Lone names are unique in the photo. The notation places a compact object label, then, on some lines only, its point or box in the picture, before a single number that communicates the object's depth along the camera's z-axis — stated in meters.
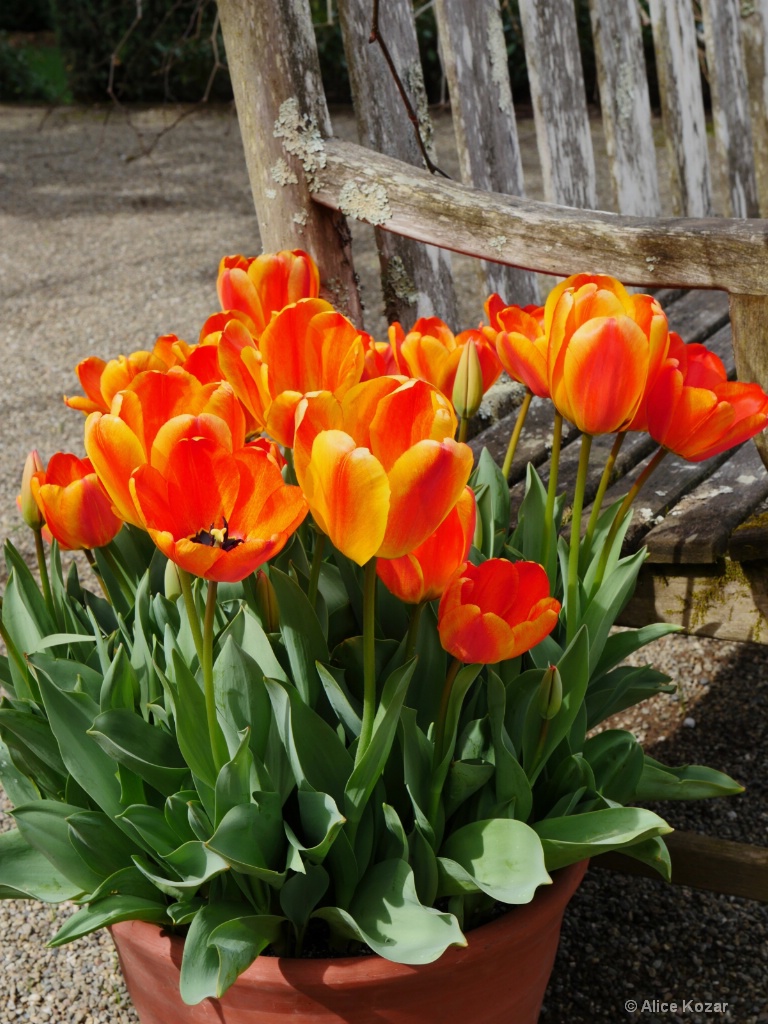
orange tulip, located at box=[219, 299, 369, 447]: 1.54
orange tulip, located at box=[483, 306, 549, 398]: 1.60
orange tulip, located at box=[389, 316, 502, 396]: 1.67
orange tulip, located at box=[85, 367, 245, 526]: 1.44
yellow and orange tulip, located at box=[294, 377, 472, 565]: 1.39
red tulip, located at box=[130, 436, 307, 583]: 1.41
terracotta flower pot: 1.56
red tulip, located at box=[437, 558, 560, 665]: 1.49
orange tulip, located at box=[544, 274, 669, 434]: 1.51
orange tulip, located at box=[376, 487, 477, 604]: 1.46
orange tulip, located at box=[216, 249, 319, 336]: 1.73
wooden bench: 1.79
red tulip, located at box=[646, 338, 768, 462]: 1.56
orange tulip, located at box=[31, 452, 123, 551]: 1.60
